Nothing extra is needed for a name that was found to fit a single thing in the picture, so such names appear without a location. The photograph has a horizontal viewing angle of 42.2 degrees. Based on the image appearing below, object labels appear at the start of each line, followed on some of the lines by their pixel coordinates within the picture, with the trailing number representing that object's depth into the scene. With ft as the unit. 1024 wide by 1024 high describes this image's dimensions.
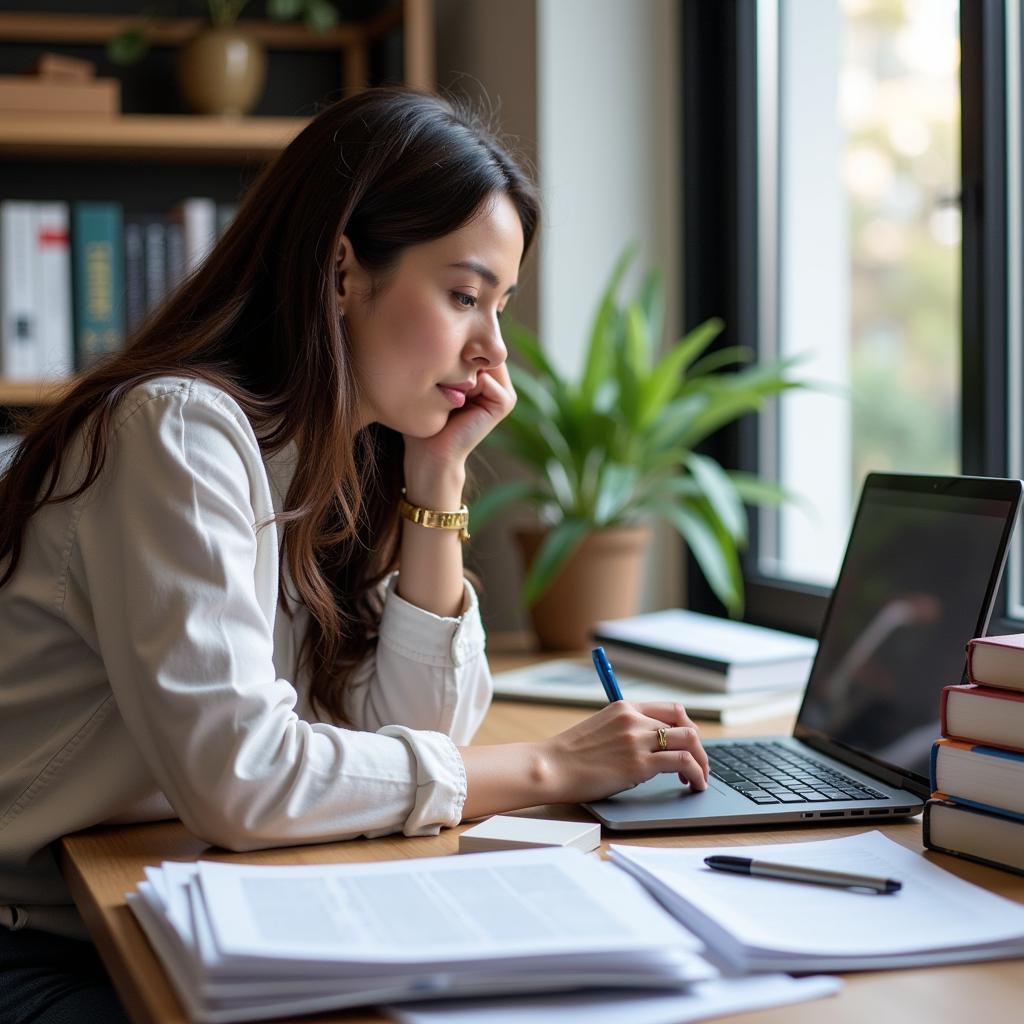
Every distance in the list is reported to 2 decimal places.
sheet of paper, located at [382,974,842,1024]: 2.18
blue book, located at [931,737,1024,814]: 2.96
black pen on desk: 2.77
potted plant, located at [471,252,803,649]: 6.37
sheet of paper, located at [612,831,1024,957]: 2.47
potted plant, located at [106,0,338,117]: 7.40
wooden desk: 2.25
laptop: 3.46
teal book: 7.54
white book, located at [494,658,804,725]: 4.88
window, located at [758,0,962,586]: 7.39
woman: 3.13
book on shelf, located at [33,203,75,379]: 7.48
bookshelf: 7.22
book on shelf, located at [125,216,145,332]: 7.62
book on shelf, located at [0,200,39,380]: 7.44
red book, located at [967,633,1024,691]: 3.02
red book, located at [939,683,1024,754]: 3.00
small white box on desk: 3.05
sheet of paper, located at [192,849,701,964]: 2.23
